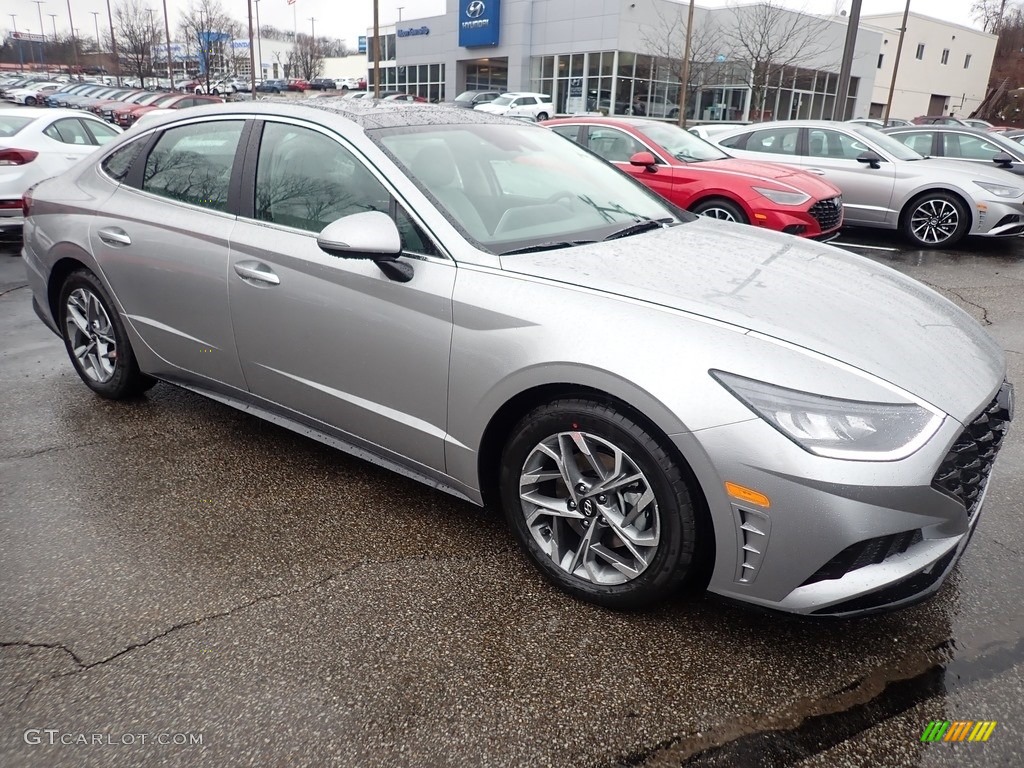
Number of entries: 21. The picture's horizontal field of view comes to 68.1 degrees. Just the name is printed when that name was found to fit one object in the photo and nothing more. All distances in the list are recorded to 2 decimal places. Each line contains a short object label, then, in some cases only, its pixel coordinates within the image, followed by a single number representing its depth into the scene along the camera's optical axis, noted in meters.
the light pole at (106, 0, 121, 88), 49.52
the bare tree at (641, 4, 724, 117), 38.22
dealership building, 38.41
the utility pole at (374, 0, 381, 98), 22.11
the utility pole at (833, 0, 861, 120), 14.66
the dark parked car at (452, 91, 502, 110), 36.75
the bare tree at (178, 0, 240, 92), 46.09
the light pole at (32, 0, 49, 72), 91.62
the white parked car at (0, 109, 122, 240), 8.88
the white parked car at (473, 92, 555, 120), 33.28
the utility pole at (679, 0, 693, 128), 29.31
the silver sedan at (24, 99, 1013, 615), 2.08
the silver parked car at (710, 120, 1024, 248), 9.05
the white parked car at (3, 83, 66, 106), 36.38
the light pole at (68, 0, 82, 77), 75.87
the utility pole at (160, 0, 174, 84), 52.19
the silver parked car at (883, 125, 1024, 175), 11.11
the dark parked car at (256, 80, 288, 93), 61.81
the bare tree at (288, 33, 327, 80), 69.44
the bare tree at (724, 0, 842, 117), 33.19
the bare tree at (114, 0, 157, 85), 47.44
